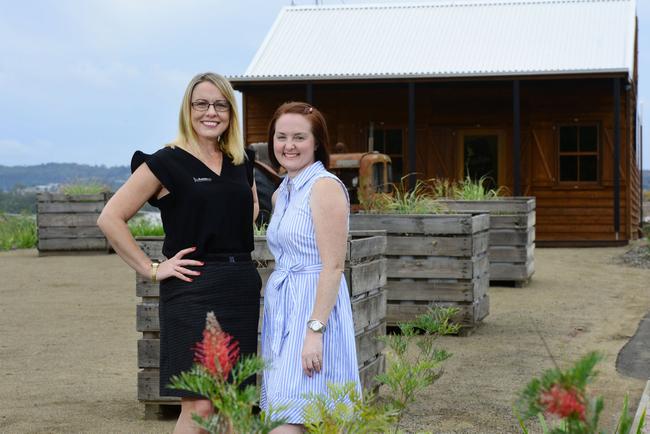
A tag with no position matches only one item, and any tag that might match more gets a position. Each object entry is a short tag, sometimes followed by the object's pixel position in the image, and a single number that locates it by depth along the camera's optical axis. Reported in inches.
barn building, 770.8
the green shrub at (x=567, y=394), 63.9
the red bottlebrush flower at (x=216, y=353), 68.4
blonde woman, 139.4
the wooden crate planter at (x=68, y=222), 709.3
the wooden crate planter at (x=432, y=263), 334.6
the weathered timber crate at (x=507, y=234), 463.5
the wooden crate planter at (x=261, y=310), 221.0
